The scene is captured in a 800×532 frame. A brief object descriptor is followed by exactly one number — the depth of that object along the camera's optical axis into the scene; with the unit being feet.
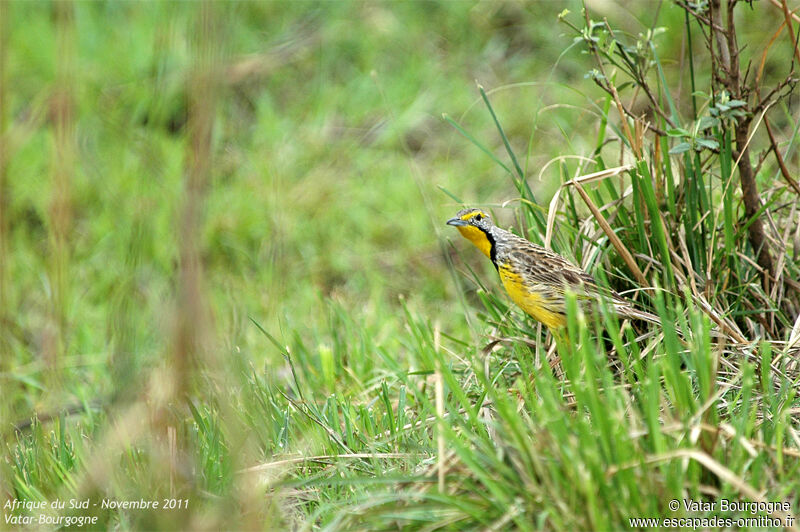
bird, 21.42
